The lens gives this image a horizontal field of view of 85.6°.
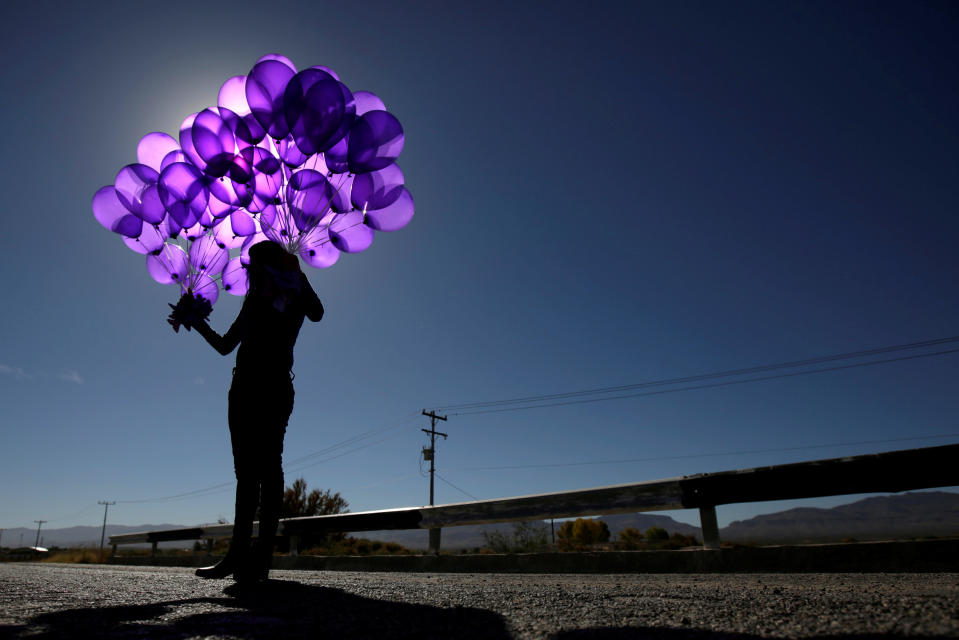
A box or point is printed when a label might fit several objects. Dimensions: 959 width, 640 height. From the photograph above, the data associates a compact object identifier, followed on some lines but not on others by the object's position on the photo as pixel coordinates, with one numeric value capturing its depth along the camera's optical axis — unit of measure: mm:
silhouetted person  3172
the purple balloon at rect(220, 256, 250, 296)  4883
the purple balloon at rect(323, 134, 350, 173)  3986
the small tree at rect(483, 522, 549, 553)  20656
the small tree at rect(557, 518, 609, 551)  37175
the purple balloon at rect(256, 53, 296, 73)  4031
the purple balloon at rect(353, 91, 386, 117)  4363
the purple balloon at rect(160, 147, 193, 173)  4461
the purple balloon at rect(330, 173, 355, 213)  4207
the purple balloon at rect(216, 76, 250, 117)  4355
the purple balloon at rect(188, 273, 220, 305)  4605
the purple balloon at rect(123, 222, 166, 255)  4688
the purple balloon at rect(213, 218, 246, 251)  4801
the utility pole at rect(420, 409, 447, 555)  44006
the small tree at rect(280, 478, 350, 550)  19438
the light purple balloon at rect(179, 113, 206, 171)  4285
